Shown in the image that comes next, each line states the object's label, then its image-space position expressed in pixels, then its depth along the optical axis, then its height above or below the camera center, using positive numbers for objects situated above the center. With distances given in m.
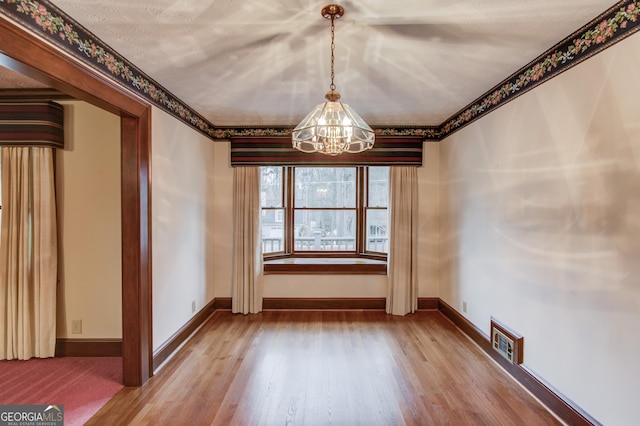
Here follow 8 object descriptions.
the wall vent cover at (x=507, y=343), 2.41 -1.14
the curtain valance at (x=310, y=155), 3.94 +0.76
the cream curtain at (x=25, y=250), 2.64 -0.36
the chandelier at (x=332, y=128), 1.73 +0.51
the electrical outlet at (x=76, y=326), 2.81 -1.11
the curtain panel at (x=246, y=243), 3.95 -0.44
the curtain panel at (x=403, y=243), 3.92 -0.43
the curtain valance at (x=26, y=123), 2.62 +0.78
